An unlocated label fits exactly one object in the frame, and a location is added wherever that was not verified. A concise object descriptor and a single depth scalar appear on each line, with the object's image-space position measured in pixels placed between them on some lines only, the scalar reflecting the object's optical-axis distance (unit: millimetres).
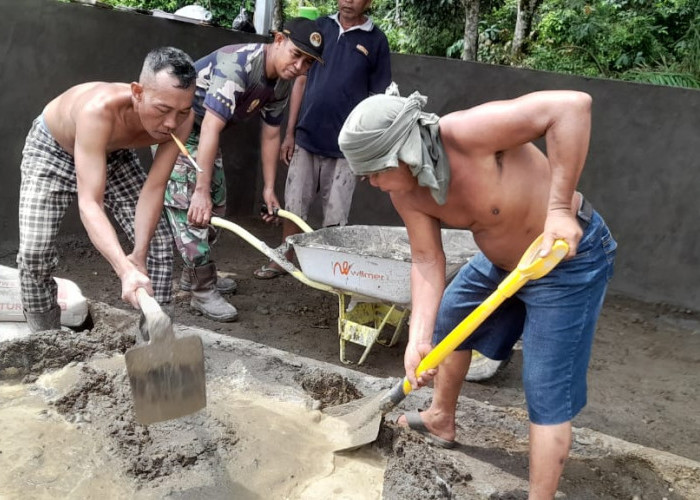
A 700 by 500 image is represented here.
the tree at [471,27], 8623
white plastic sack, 3643
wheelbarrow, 3486
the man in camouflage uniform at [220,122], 3949
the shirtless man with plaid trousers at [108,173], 2680
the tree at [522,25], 9227
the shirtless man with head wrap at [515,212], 2023
